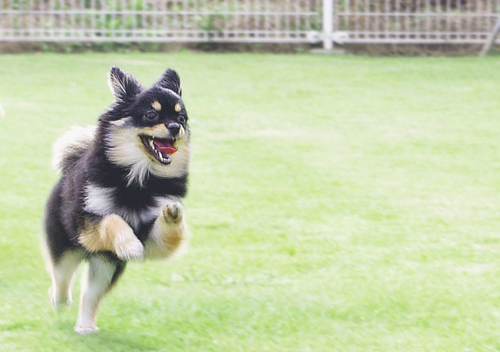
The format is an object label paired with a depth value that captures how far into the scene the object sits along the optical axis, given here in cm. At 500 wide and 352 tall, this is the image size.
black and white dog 664
